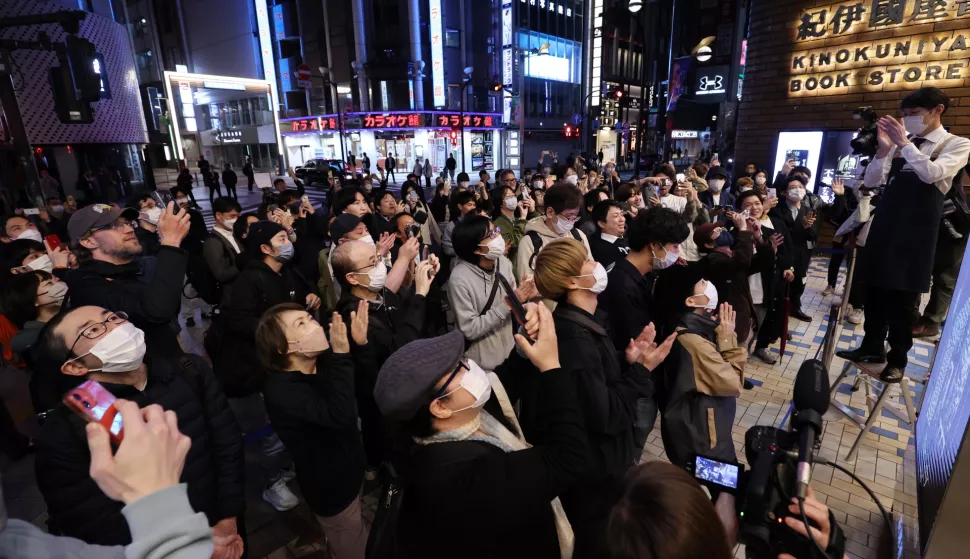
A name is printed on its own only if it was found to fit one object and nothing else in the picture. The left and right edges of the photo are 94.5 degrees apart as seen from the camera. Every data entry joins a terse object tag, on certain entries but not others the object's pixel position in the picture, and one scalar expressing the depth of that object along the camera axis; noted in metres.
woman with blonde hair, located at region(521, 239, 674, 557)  1.83
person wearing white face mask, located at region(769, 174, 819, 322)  5.70
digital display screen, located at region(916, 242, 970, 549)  1.35
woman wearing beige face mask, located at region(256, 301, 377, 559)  2.29
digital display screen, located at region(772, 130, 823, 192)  9.41
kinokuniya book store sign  7.48
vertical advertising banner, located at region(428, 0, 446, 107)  30.36
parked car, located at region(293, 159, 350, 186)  25.09
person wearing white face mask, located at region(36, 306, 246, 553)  1.79
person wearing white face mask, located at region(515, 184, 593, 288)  4.56
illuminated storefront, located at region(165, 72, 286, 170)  38.06
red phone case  1.23
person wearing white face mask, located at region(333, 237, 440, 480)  3.05
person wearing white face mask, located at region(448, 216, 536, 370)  3.18
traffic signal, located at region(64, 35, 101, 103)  7.12
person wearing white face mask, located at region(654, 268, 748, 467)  2.55
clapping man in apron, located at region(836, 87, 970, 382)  3.00
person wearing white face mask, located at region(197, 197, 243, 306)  4.58
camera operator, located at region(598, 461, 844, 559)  1.02
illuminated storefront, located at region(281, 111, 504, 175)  30.62
